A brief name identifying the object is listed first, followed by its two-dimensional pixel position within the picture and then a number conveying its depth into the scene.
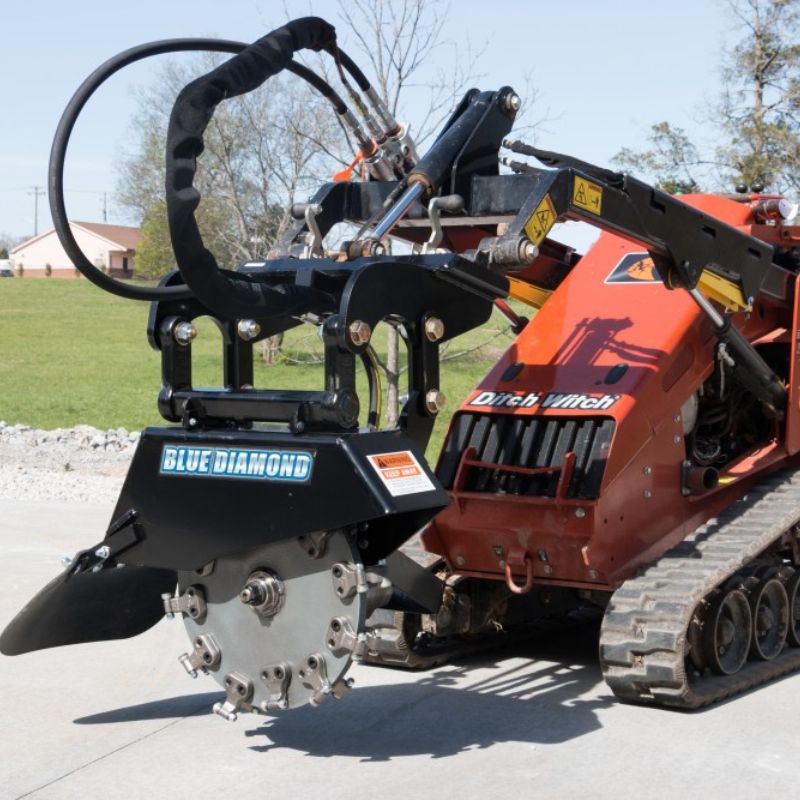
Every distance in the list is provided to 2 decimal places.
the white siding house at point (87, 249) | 95.86
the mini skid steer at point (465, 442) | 5.73
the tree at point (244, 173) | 24.25
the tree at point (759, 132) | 23.95
